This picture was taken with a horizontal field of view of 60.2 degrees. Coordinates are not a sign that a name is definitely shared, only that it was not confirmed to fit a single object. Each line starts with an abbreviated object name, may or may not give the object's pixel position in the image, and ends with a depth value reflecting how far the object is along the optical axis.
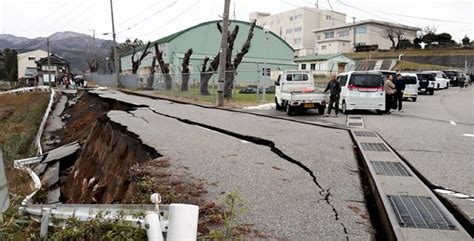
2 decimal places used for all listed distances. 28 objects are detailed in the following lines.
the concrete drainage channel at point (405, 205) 4.12
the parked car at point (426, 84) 33.38
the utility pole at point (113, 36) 48.25
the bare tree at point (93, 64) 90.11
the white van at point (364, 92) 17.39
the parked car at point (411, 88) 25.19
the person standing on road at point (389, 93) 17.77
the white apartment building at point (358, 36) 84.25
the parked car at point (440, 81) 38.00
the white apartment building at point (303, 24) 95.81
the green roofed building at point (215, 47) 53.31
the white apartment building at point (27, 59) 84.25
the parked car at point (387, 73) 22.40
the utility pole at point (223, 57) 21.88
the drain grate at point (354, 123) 13.79
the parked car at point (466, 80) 45.14
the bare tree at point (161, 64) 44.25
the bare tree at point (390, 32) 82.15
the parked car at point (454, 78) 45.68
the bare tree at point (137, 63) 58.47
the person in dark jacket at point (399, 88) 18.30
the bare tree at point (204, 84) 28.50
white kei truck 16.73
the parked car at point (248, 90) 38.16
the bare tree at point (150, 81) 42.33
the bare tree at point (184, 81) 30.53
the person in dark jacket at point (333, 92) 16.08
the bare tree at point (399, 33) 79.71
